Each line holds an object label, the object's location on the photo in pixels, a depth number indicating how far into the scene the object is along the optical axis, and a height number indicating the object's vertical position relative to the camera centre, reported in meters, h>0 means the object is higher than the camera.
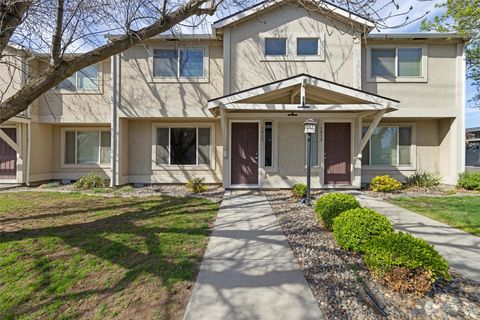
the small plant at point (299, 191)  8.18 -1.04
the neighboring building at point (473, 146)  28.25 +2.12
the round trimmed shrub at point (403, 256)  2.82 -1.12
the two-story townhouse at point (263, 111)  9.69 +2.04
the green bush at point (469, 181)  9.54 -0.79
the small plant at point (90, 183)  9.96 -0.97
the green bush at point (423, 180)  10.05 -0.80
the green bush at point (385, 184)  9.27 -0.90
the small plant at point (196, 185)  9.49 -1.00
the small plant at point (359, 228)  3.75 -1.04
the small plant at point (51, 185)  10.04 -1.09
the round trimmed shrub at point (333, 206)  4.89 -0.92
